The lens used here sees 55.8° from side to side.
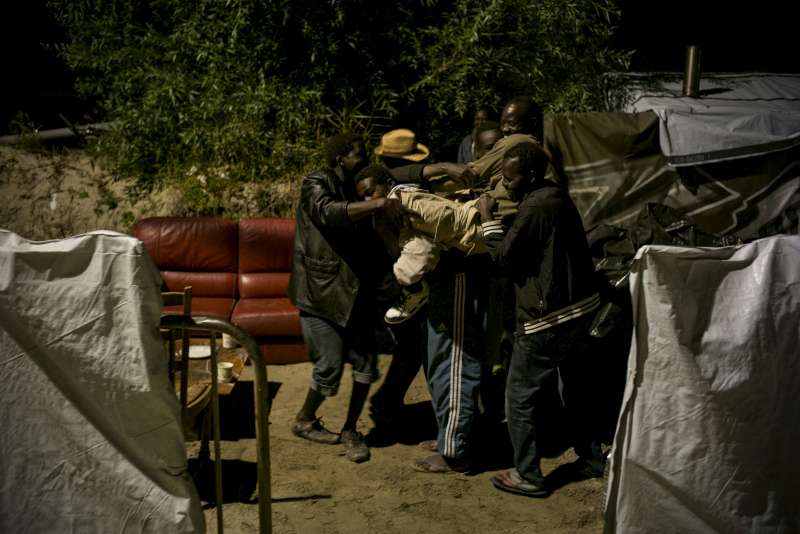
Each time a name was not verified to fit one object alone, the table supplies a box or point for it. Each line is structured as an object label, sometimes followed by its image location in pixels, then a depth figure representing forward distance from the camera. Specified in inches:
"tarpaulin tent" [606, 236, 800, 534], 115.6
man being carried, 163.0
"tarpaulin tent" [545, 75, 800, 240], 262.5
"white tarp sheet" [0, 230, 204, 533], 106.9
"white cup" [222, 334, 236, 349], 228.7
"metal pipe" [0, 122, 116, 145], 337.1
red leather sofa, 260.7
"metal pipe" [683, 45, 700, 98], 299.0
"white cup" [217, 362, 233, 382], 197.0
